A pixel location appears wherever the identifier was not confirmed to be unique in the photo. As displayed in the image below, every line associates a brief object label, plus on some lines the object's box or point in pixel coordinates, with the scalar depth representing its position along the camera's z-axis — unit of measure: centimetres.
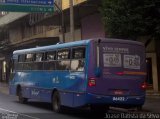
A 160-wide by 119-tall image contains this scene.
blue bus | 1711
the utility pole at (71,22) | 2450
